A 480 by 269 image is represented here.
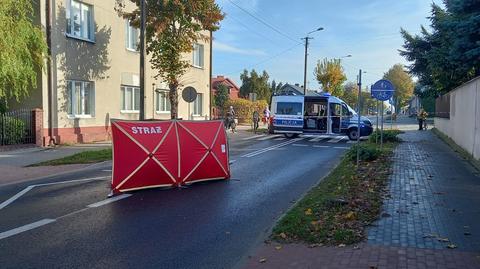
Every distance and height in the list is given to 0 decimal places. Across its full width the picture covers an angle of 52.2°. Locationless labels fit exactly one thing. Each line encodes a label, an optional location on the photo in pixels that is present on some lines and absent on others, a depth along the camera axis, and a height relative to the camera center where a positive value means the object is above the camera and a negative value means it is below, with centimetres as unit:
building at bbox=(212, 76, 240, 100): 8588 +461
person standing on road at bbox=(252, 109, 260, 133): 3319 -51
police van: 2738 -30
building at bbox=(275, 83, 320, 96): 9656 +474
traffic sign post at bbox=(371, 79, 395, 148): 1858 +85
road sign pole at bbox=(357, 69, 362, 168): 1251 +51
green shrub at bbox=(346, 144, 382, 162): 1416 -122
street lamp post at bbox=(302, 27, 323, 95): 4472 +385
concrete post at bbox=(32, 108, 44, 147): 1884 -68
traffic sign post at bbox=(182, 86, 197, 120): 2256 +72
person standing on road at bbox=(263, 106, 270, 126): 3874 -40
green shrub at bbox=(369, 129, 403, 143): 2266 -115
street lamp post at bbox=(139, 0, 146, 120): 1736 +164
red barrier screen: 965 -93
